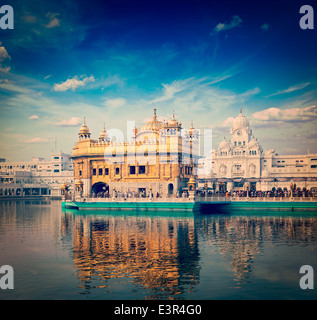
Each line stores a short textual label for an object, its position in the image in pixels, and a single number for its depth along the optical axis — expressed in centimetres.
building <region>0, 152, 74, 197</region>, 11788
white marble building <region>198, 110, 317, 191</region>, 10406
